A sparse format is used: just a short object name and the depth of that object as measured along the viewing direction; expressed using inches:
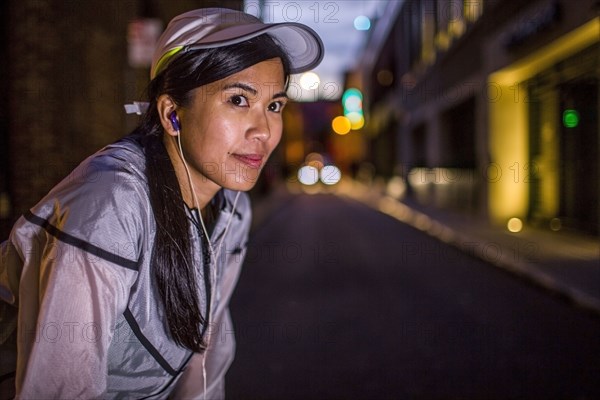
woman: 53.8
